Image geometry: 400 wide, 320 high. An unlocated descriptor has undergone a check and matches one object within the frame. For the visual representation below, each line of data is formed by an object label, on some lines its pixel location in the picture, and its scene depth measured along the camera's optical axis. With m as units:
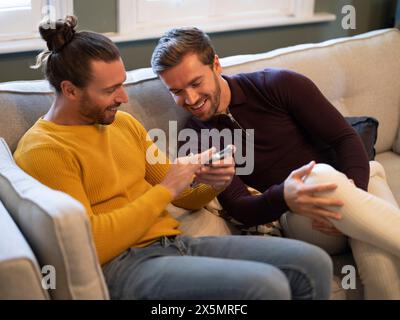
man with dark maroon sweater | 1.66
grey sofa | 1.32
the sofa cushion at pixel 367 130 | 2.17
